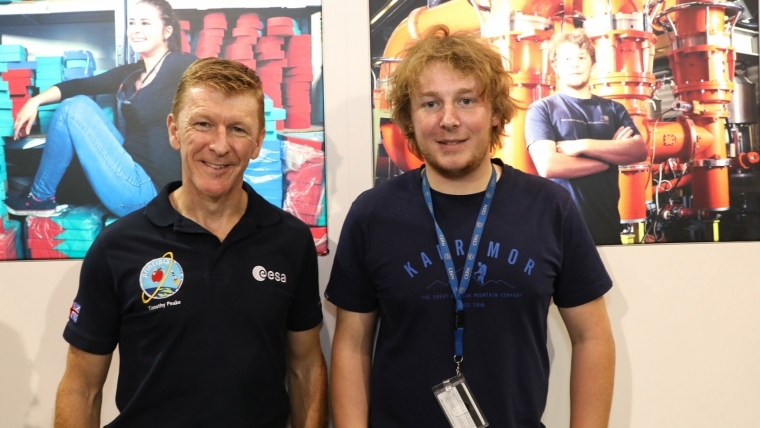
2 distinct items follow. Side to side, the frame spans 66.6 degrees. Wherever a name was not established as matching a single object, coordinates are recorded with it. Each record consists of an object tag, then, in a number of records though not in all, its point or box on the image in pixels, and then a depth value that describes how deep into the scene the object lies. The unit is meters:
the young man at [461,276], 1.47
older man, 1.47
